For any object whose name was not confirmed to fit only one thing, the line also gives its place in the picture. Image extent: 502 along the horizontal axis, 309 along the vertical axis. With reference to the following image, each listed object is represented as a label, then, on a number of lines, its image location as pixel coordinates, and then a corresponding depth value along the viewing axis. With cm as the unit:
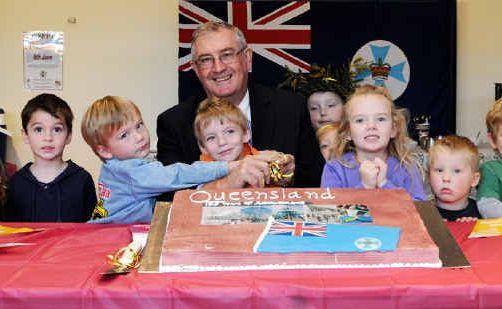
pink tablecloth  112
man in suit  276
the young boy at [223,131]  242
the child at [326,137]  323
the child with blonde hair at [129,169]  208
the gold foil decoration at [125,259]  120
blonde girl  226
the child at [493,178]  238
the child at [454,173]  249
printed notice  602
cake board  122
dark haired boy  278
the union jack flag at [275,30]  598
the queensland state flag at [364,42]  598
